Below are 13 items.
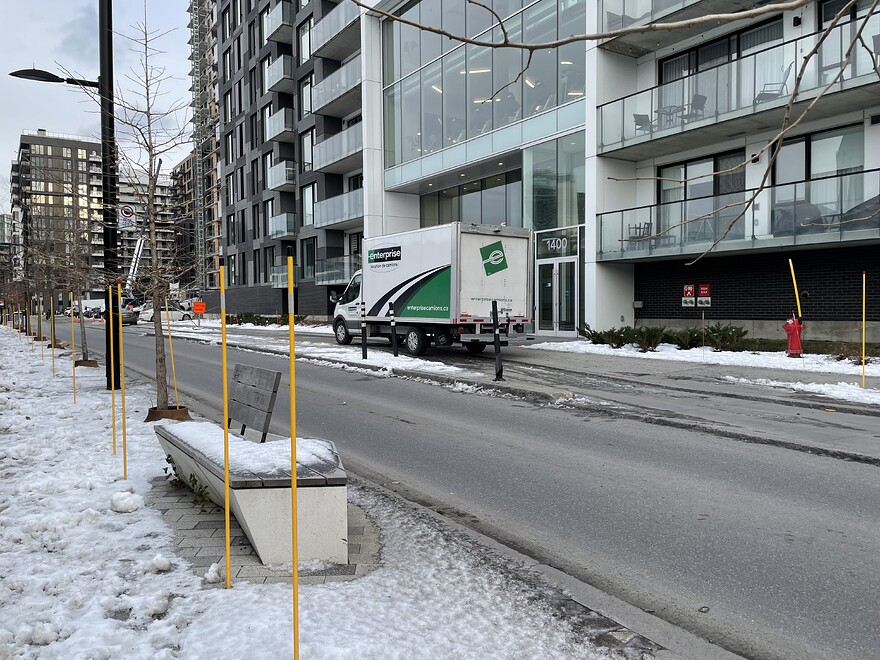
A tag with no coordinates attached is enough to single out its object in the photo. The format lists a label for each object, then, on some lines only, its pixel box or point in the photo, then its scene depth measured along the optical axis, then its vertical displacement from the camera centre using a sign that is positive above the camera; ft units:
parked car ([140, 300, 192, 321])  172.76 -1.32
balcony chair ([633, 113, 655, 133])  63.47 +17.58
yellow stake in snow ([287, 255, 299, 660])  8.84 -2.56
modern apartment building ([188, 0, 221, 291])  244.63 +92.80
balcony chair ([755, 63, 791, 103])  52.80 +17.26
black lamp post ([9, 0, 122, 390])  32.94 +8.97
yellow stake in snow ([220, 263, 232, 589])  12.28 -2.56
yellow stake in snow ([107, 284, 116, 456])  33.46 -2.10
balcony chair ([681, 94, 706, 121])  59.06 +17.68
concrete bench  12.85 -3.84
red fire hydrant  49.19 -2.37
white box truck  54.34 +2.09
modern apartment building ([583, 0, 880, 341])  51.88 +12.16
